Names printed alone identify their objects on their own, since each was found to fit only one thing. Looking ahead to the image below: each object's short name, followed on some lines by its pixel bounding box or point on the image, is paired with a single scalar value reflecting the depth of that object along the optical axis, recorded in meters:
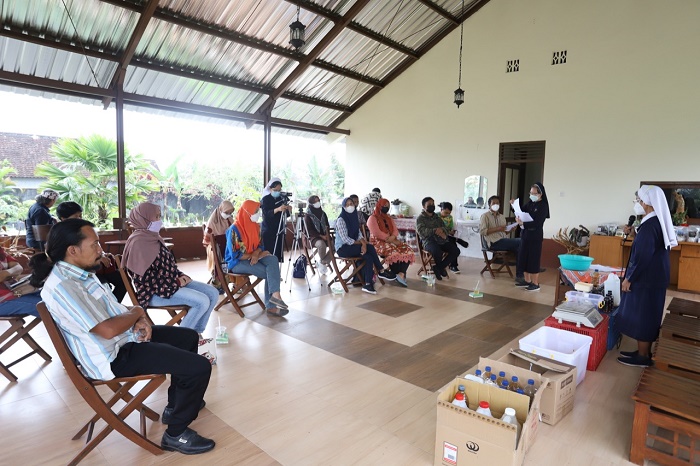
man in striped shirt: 1.81
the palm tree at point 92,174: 6.31
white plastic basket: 2.75
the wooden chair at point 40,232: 4.76
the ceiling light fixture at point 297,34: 4.94
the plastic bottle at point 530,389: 2.22
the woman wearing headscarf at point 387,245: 5.82
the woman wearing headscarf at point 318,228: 5.92
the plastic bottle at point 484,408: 1.97
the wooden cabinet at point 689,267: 5.77
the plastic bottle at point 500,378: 2.26
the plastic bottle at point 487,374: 2.34
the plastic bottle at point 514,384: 2.27
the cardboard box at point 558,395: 2.36
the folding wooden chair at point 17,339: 2.77
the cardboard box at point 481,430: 1.80
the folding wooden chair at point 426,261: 6.37
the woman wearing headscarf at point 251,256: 4.28
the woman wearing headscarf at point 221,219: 5.35
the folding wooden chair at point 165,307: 2.89
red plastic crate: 3.12
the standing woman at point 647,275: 2.96
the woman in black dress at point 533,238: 5.49
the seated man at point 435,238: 6.27
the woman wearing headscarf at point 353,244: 5.41
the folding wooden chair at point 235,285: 4.16
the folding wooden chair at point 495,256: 6.59
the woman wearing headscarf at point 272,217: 5.41
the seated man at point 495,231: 6.45
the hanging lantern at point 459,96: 7.21
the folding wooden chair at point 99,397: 1.79
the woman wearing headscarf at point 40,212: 4.79
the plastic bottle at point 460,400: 2.01
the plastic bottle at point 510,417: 1.93
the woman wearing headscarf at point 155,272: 2.95
